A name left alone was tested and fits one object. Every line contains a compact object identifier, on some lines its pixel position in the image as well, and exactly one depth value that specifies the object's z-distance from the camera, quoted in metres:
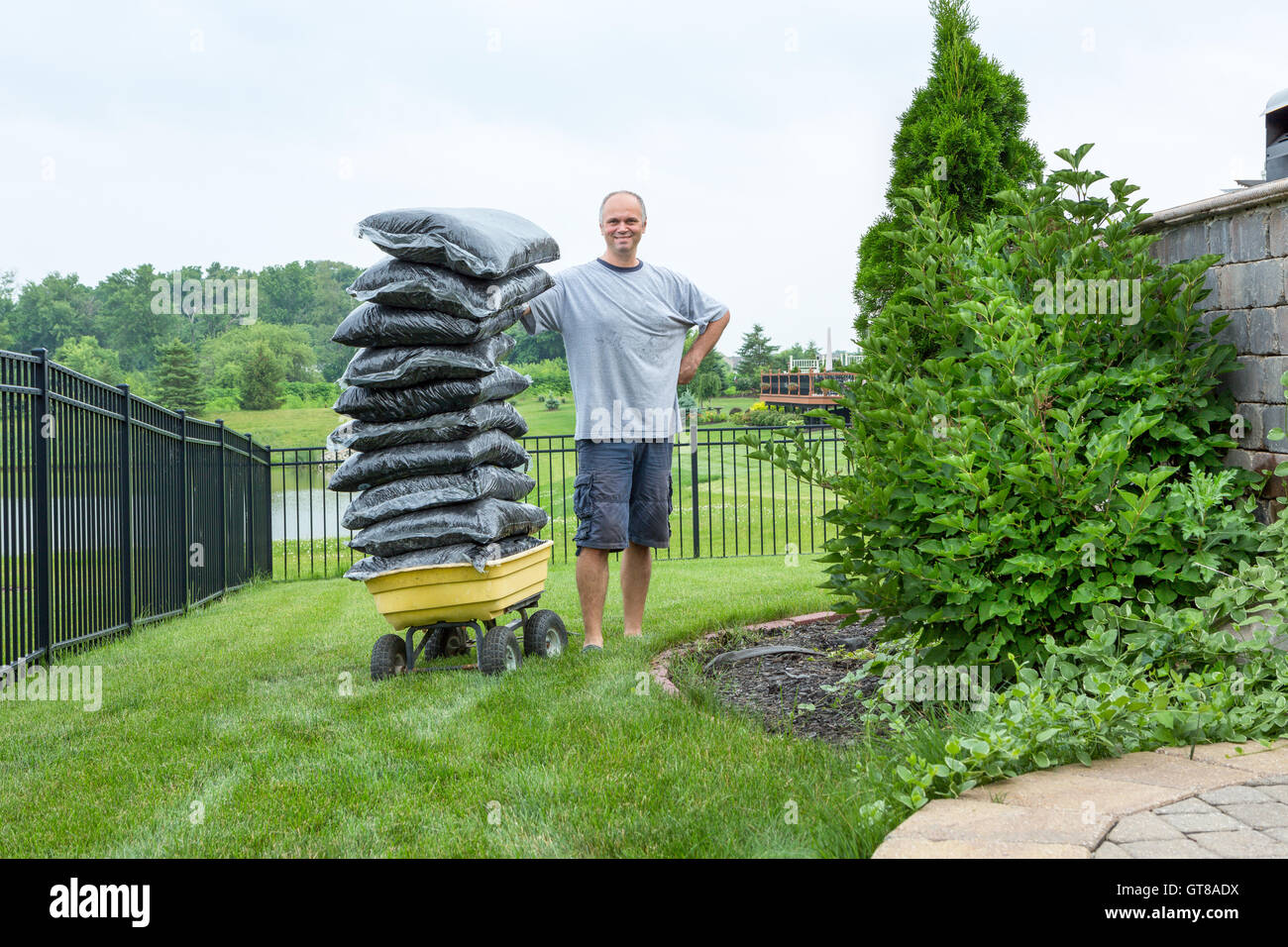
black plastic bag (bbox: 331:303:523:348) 4.38
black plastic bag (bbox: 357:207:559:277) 4.26
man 4.98
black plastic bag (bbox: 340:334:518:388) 4.38
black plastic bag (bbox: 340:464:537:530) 4.51
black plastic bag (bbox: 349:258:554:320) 4.27
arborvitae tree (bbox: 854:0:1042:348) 6.33
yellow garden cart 4.42
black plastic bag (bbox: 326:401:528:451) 4.53
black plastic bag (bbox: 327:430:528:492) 4.56
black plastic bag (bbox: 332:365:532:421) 4.50
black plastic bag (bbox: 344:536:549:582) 4.38
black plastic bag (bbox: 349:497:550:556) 4.43
